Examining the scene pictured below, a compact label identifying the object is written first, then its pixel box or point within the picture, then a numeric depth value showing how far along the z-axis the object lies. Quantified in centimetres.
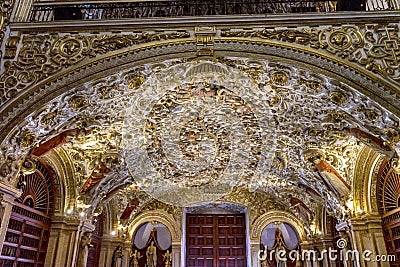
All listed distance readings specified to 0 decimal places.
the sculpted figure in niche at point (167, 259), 1241
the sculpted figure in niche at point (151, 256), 1258
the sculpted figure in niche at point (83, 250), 907
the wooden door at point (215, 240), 1278
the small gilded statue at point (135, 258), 1252
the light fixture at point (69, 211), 885
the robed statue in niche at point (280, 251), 1220
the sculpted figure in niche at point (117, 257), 1171
